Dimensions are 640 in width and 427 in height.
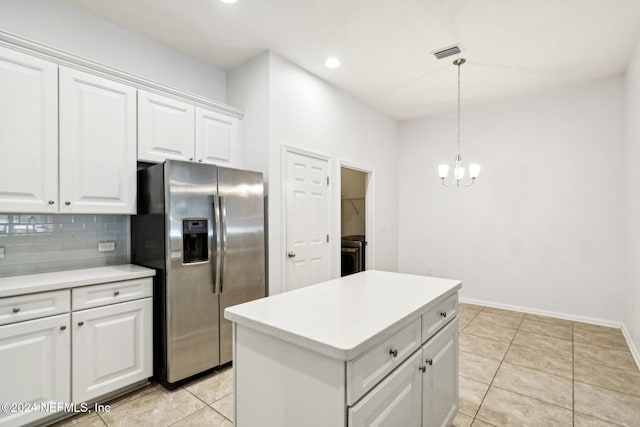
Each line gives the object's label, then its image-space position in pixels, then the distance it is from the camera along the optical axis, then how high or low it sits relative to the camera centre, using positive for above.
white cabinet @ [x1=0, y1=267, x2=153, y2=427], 1.81 -0.84
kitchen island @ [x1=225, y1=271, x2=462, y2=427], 1.08 -0.57
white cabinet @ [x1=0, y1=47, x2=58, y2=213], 1.96 +0.54
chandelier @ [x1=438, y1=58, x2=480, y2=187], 3.32 +0.50
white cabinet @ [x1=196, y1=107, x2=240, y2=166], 3.00 +0.77
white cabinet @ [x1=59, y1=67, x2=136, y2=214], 2.20 +0.53
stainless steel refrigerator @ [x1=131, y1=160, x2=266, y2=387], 2.36 -0.31
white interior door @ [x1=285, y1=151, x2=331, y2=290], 3.36 -0.06
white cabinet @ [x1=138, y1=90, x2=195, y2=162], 2.60 +0.76
